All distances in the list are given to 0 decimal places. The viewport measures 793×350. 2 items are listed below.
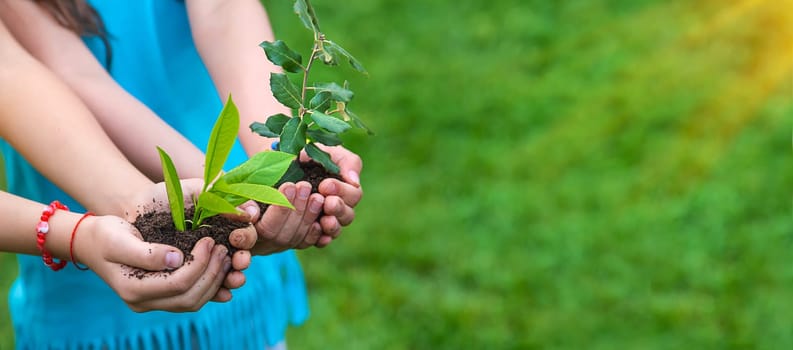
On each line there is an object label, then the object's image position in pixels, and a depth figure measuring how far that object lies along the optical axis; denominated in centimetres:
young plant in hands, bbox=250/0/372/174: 239
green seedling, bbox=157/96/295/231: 234
